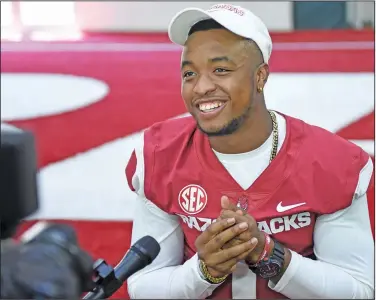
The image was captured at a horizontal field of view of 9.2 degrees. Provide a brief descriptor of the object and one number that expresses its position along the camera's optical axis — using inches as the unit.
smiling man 169.7
